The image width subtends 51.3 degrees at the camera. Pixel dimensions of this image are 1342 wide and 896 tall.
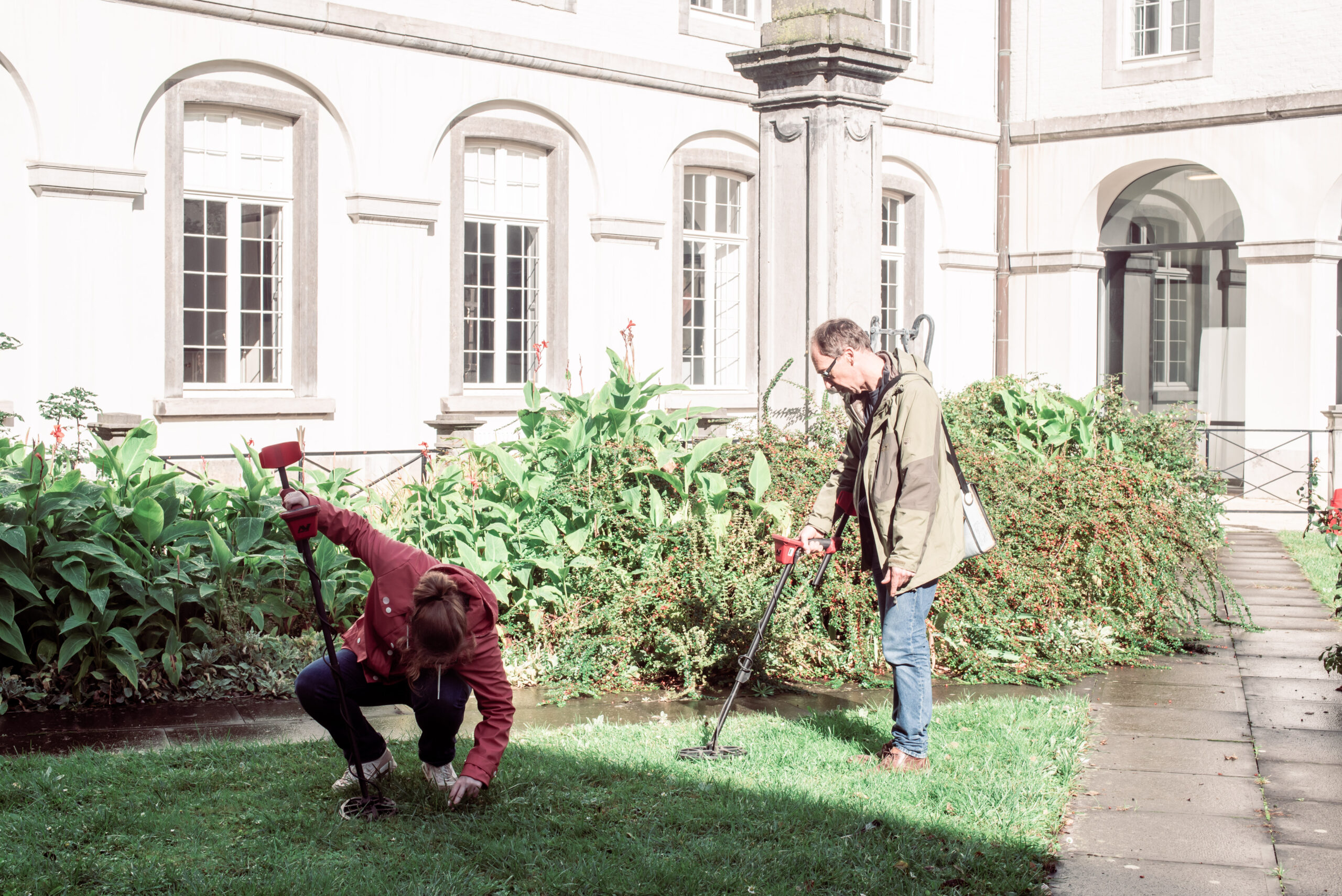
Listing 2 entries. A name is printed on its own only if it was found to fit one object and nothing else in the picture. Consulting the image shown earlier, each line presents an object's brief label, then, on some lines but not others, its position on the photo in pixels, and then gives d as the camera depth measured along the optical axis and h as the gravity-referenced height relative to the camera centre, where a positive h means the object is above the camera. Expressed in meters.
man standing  4.83 -0.24
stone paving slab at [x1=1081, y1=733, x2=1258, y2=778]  5.21 -1.25
